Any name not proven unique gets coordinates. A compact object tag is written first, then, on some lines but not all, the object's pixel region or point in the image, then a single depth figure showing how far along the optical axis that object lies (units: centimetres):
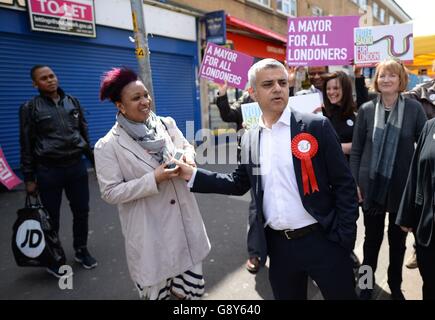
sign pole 389
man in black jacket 314
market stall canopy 621
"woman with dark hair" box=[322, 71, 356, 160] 308
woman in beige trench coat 200
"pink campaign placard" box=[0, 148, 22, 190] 463
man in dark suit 179
